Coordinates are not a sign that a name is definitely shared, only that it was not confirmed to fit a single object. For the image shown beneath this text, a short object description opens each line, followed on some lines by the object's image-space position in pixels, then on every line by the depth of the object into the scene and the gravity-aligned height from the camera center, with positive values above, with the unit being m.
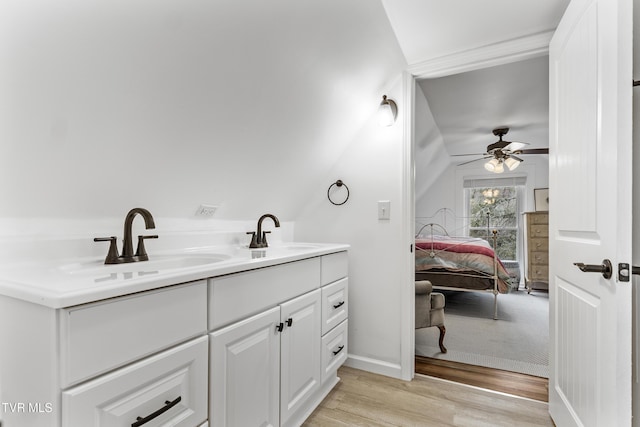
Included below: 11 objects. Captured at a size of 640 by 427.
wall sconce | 2.10 +0.67
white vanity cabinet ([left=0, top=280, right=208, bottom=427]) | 0.70 -0.37
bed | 3.44 -0.59
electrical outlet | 1.71 +0.02
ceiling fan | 3.80 +0.74
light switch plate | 2.16 +0.03
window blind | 5.45 +0.56
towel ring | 2.31 +0.21
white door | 1.04 +0.02
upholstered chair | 2.49 -0.74
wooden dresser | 4.64 -0.50
